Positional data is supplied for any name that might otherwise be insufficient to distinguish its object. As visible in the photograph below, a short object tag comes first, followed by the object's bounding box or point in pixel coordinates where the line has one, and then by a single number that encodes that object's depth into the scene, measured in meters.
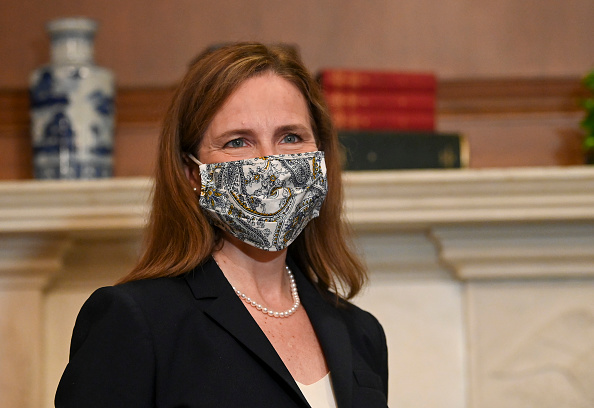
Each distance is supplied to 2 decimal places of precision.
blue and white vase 4.75
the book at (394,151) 4.72
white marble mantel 4.59
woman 2.79
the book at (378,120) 4.83
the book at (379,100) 4.82
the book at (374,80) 4.82
